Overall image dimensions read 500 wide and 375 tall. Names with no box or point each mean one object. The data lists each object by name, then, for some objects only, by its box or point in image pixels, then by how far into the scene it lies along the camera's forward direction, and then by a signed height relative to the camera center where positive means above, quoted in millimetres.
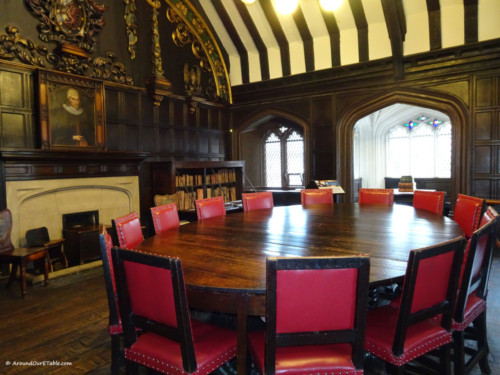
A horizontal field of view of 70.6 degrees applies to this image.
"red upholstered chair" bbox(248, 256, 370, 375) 1314 -522
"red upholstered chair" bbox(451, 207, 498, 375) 1813 -767
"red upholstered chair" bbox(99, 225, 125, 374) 1912 -742
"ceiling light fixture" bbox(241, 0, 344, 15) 3363 +1609
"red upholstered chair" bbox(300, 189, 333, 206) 4844 -363
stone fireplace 4461 -141
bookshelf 6012 -156
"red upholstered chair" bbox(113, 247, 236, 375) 1455 -647
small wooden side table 3775 -893
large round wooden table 1561 -475
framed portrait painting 4750 +918
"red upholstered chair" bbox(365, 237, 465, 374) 1513 -649
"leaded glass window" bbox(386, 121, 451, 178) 10984 +586
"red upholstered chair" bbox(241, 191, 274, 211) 4402 -371
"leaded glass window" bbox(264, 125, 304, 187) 9211 +356
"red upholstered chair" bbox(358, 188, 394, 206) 4707 -364
